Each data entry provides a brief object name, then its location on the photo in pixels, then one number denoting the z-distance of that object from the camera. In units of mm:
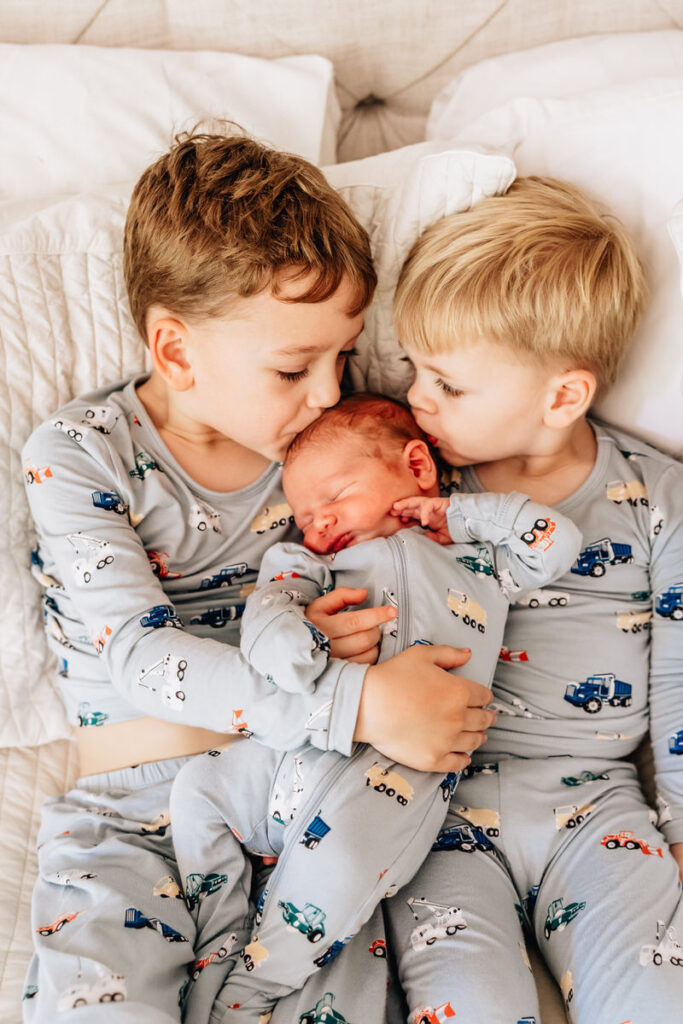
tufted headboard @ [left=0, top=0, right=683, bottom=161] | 1469
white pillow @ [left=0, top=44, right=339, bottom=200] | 1393
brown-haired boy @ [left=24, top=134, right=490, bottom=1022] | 1050
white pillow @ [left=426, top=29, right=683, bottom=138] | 1387
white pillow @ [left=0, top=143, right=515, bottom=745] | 1275
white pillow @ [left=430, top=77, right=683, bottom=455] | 1259
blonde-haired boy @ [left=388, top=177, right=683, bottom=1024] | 1133
